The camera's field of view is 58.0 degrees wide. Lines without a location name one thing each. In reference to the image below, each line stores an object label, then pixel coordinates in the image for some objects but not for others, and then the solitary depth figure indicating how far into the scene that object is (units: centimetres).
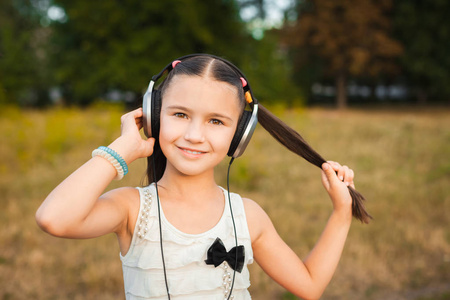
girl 133
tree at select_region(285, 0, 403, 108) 2055
